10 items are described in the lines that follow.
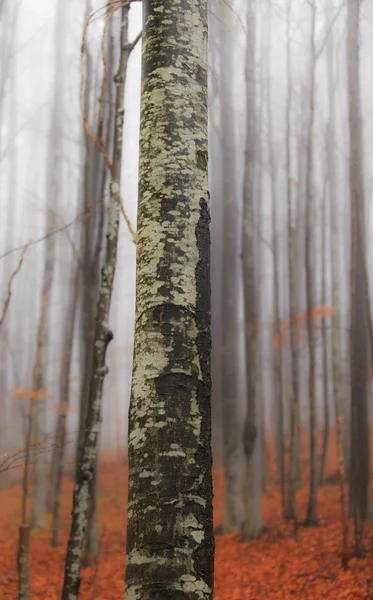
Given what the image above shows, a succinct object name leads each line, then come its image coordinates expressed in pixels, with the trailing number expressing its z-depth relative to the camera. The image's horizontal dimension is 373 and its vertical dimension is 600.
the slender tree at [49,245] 11.20
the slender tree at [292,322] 9.33
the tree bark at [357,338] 7.15
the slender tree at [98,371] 4.25
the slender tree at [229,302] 9.54
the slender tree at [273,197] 12.70
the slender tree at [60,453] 9.10
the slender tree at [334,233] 9.52
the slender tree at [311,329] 8.98
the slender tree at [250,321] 8.73
